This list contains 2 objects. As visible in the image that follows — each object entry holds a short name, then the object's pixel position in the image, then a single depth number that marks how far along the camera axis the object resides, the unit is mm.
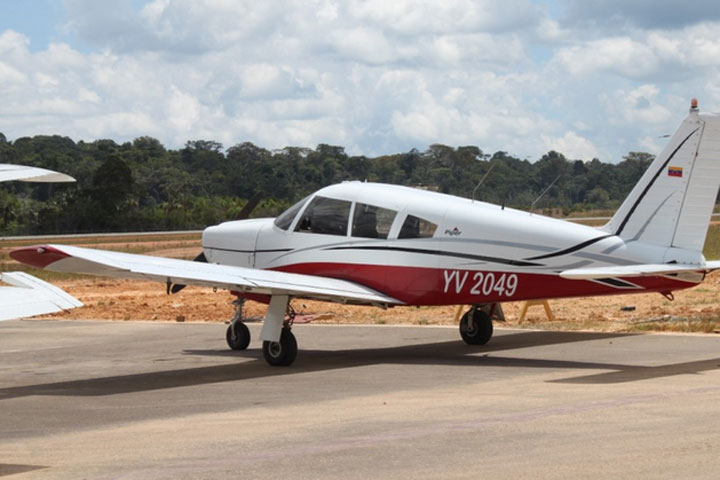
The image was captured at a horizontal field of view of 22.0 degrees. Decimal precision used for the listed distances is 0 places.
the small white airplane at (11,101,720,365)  23422
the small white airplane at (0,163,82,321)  13558
